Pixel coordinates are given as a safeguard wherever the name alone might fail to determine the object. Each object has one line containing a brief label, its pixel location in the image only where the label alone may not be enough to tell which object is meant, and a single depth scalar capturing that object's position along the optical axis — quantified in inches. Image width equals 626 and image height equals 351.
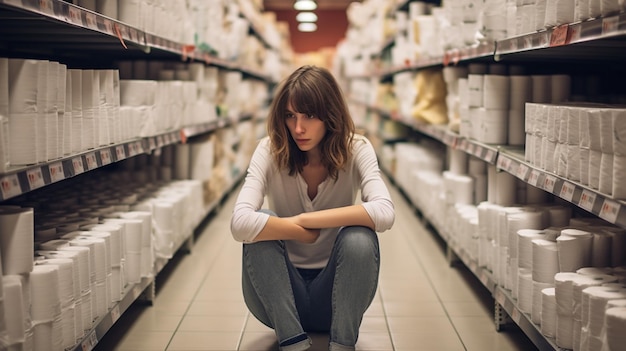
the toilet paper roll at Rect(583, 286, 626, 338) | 72.0
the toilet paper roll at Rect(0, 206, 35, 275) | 71.2
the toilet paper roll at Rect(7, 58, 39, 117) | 73.6
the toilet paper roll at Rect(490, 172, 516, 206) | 119.8
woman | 92.1
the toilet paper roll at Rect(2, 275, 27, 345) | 68.8
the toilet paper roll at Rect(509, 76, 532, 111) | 123.8
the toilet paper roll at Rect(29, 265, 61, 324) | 75.7
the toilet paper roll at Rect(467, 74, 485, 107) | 134.0
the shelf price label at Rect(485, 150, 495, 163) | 120.1
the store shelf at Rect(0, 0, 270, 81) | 77.4
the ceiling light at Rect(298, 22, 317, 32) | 572.4
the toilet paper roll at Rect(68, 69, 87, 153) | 92.7
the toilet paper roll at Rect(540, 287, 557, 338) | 87.5
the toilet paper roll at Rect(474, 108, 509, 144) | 128.7
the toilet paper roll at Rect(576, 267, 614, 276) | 83.4
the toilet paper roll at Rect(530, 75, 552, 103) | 120.0
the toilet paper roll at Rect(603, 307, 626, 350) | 66.4
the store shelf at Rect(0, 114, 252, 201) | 68.7
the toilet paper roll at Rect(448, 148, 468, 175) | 156.1
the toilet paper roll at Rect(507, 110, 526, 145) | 126.9
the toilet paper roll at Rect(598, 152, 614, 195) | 75.0
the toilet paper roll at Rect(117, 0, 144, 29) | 120.8
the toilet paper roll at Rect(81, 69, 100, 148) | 97.4
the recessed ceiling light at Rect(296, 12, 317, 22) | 521.3
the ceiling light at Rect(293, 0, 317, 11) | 436.1
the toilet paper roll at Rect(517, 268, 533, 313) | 97.7
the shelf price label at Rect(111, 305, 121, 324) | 100.0
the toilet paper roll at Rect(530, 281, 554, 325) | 93.1
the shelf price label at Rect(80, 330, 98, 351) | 86.7
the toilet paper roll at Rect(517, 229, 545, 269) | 97.7
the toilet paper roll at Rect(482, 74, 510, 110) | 127.1
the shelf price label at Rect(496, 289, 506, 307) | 108.8
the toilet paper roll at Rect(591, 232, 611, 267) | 88.1
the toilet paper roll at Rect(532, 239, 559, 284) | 91.1
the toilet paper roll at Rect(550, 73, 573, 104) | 116.3
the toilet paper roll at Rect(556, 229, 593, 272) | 88.0
